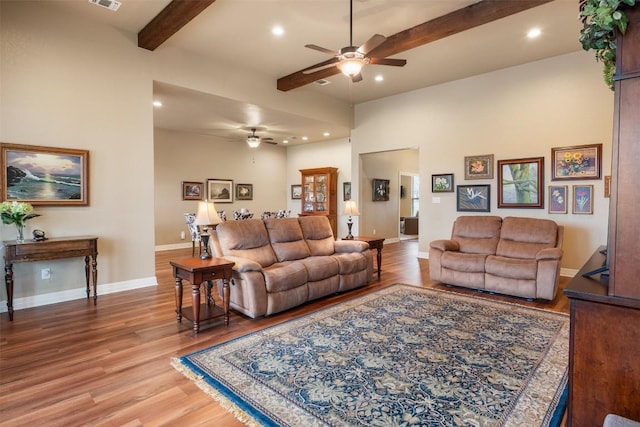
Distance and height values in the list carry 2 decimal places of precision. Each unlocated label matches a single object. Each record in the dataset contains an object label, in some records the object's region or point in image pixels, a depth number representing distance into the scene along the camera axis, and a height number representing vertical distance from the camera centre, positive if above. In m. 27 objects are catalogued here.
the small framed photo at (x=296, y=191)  10.65 +0.36
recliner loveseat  3.94 -0.71
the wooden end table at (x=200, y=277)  3.04 -0.69
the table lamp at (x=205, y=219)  3.31 -0.16
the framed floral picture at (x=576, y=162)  4.95 +0.61
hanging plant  1.27 +0.71
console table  3.40 -0.53
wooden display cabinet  9.38 +0.29
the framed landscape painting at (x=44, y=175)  3.66 +0.32
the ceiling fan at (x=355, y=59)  3.42 +1.59
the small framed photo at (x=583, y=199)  5.03 +0.04
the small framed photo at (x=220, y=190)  9.07 +0.34
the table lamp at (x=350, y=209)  5.39 -0.11
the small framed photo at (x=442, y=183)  6.44 +0.38
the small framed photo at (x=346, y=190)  9.27 +0.34
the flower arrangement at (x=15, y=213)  3.41 -0.10
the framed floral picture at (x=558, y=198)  5.24 +0.06
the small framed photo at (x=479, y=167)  5.96 +0.64
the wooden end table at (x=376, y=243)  5.16 -0.64
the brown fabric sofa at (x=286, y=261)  3.39 -0.70
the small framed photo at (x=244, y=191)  9.73 +0.32
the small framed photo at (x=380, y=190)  8.67 +0.33
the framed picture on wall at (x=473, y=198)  6.00 +0.08
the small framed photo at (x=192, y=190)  8.56 +0.33
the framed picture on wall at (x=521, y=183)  5.45 +0.32
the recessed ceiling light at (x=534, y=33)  4.37 +2.24
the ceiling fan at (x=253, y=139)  8.06 +1.52
